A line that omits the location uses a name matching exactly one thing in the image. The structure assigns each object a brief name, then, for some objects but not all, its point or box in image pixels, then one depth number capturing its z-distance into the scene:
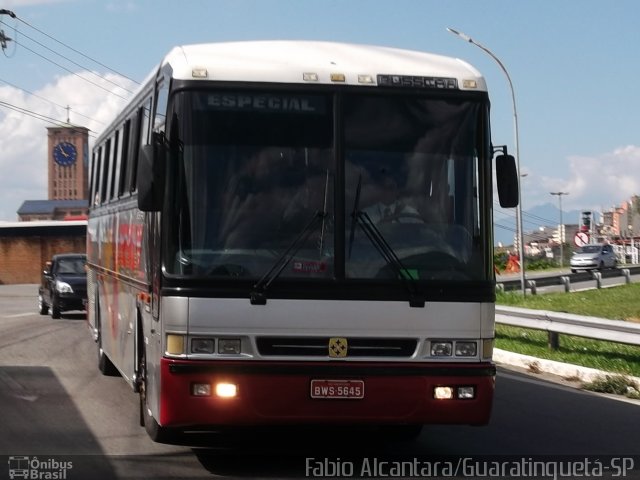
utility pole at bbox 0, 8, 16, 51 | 44.12
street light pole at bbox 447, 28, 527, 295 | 39.16
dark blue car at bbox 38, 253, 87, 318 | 28.58
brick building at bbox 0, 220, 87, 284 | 69.31
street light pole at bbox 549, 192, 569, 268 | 122.05
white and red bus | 8.41
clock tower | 144.62
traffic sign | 75.38
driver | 8.67
